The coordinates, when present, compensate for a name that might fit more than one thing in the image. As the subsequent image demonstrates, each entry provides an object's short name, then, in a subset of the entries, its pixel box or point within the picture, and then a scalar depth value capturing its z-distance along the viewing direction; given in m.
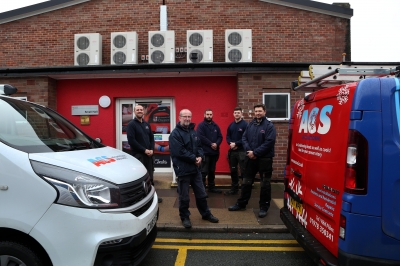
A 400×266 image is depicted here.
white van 2.28
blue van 2.19
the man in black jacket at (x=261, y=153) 4.78
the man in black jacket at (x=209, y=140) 6.39
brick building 7.41
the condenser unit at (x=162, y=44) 8.11
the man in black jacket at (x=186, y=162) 4.29
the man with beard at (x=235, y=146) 6.27
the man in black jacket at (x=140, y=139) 5.37
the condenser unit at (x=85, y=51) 8.45
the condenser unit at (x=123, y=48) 8.25
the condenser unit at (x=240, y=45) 8.06
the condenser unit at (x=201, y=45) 8.09
